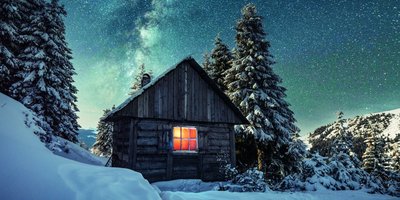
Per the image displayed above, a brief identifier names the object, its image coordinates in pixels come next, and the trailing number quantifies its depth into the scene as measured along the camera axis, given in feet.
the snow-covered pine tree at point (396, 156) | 92.51
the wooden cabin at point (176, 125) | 36.81
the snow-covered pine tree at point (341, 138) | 60.49
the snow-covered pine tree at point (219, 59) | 73.52
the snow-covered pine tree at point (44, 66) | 50.75
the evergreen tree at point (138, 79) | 94.86
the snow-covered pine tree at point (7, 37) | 41.83
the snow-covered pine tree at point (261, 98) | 52.95
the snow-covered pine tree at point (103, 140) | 108.06
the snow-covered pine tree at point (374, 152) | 81.00
